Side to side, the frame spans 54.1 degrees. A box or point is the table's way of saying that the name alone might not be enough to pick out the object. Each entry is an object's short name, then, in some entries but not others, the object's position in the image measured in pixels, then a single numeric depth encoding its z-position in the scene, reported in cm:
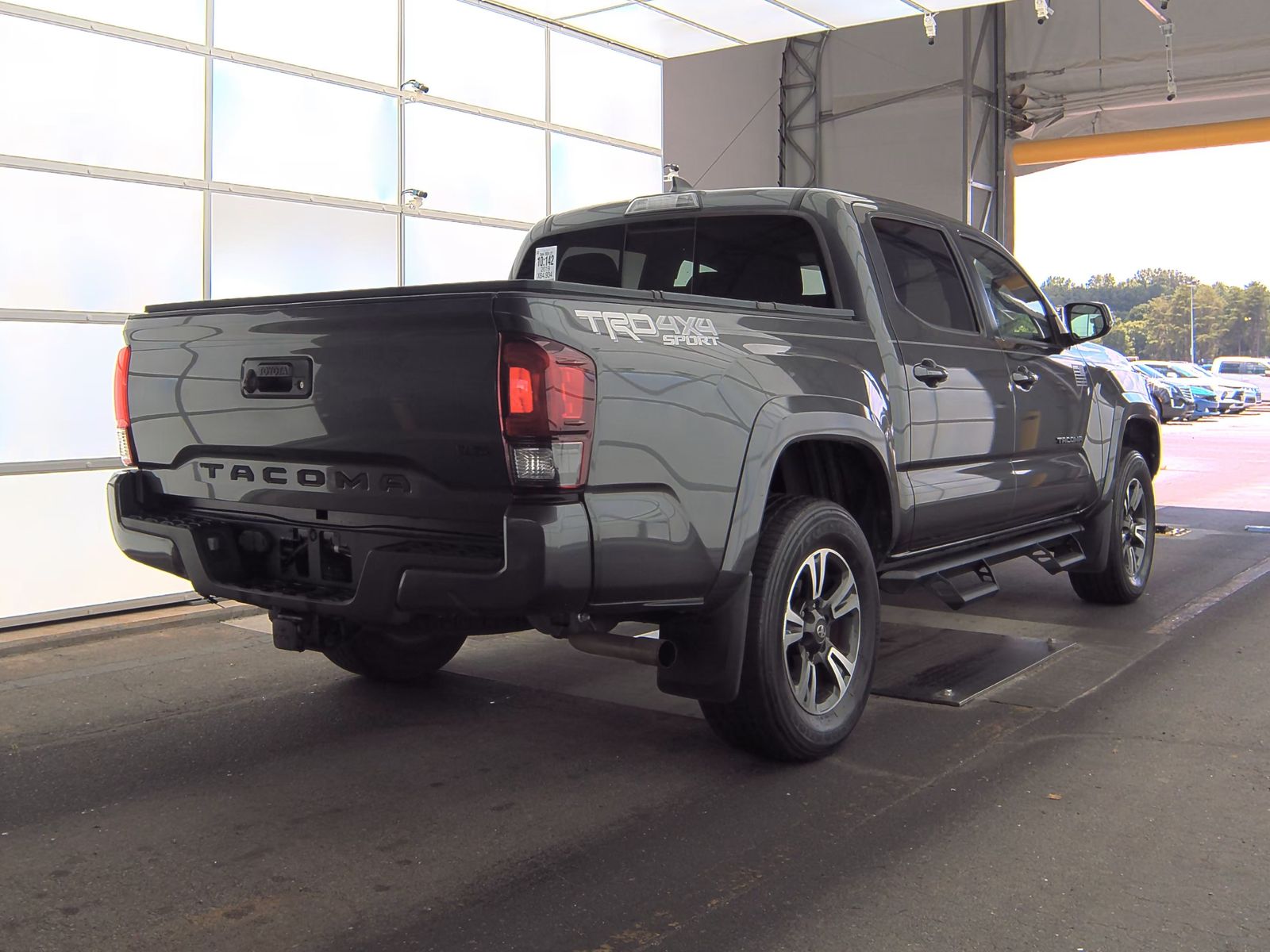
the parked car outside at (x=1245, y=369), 4459
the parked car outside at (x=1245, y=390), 3891
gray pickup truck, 342
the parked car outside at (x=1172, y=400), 3119
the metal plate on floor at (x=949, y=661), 534
